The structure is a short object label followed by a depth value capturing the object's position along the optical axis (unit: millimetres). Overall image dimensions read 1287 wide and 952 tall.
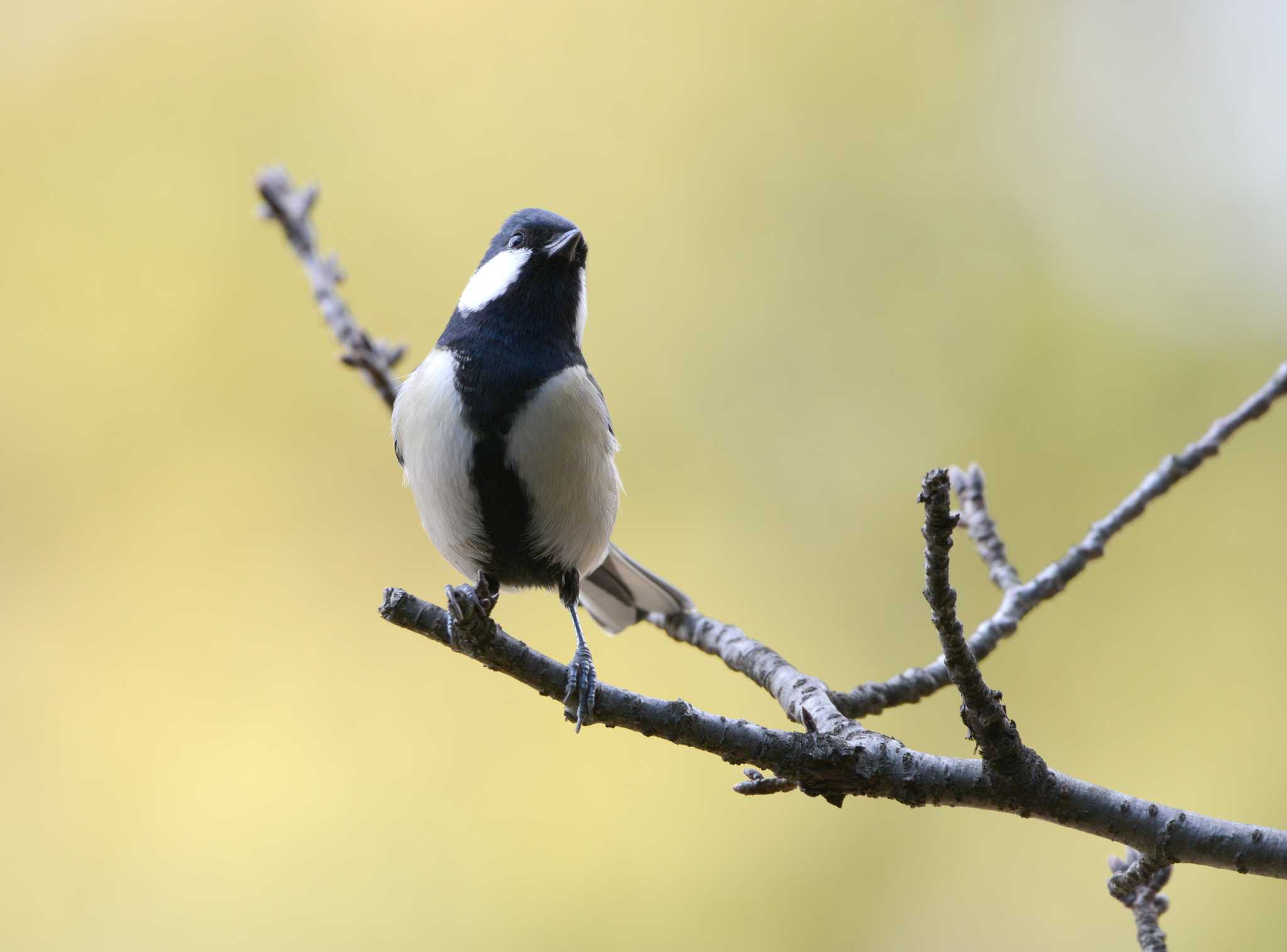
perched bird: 4898
